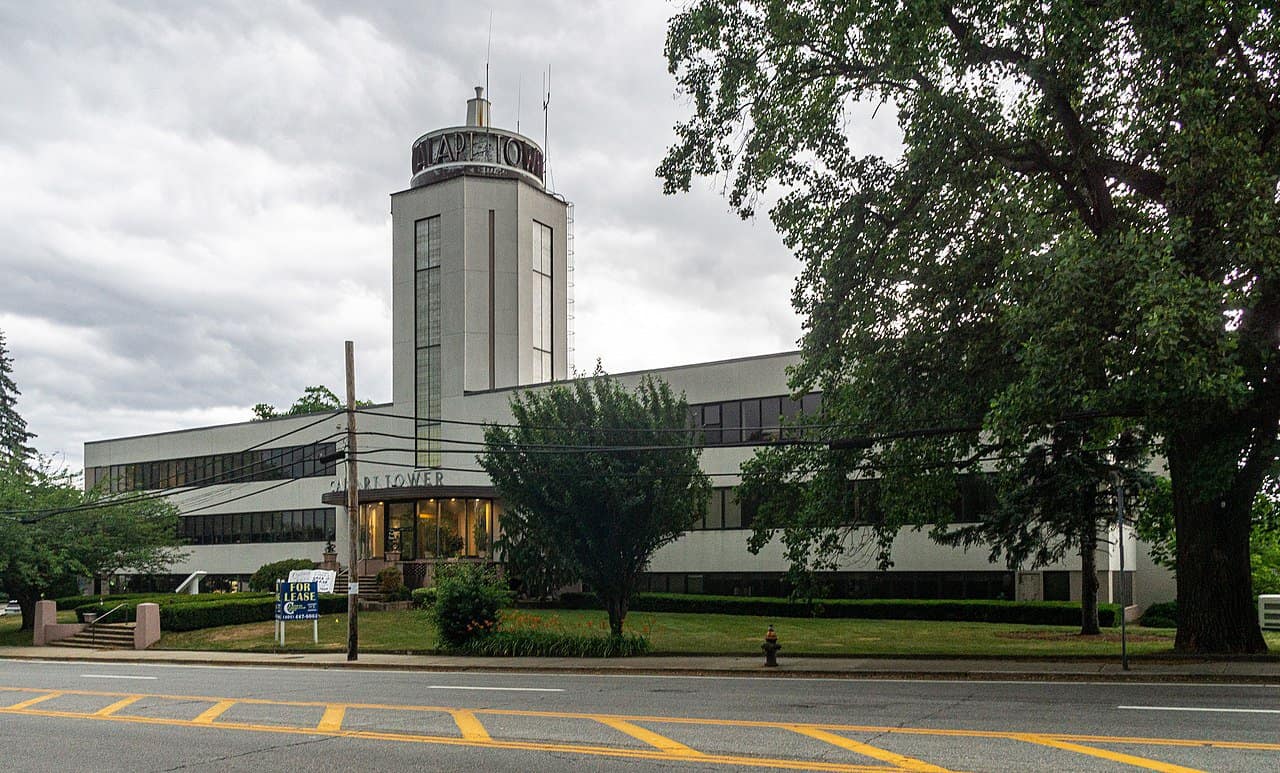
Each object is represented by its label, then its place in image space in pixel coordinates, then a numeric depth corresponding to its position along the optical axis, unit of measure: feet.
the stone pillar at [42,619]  121.29
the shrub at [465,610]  90.07
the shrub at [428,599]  93.40
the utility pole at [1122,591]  59.36
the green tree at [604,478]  86.84
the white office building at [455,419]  136.77
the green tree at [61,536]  125.59
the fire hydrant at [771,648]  69.97
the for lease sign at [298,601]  105.50
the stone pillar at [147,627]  112.27
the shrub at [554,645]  83.30
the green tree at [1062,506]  83.92
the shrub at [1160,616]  112.37
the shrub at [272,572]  154.10
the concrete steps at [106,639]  114.73
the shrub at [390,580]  141.59
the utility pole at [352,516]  88.63
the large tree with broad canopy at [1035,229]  53.83
